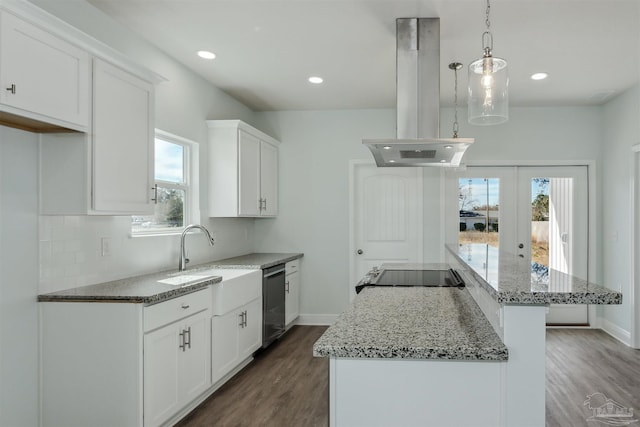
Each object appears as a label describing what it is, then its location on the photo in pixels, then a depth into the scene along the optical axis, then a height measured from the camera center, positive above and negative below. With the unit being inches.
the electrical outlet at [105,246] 110.7 -7.5
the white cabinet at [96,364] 91.7 -31.1
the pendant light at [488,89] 86.8 +26.2
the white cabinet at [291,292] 195.3 -35.5
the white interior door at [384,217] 213.8 -0.5
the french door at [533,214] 207.6 +0.9
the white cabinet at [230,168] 170.7 +18.9
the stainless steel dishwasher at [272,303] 166.7 -35.1
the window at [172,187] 139.0 +10.1
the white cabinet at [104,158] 92.1 +12.8
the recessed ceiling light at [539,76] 160.2 +51.8
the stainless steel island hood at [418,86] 116.6 +35.2
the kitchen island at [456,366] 56.9 -20.4
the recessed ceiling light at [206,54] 138.9 +52.1
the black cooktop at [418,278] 109.8 -17.0
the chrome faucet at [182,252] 139.3 -11.4
